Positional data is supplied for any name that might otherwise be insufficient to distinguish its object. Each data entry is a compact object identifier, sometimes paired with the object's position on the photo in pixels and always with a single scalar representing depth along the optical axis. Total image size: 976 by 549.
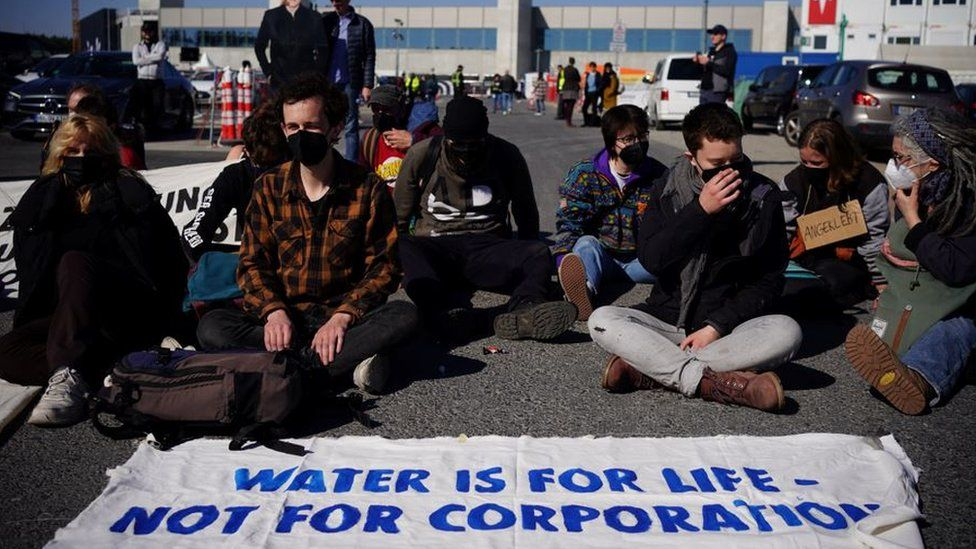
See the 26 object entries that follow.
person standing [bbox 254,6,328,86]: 9.30
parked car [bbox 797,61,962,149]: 16.78
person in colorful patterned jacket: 6.20
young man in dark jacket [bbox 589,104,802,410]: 4.46
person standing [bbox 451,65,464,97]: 40.83
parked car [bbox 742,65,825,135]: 23.62
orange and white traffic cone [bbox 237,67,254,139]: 18.02
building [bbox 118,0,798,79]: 82.88
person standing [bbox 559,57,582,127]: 29.25
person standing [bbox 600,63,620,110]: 28.44
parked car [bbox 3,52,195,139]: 17.52
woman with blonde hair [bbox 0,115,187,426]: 4.38
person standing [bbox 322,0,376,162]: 9.76
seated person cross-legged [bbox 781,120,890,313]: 6.16
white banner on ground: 3.20
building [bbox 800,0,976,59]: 59.16
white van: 24.62
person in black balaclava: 5.69
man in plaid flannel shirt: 4.56
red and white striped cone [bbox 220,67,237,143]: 17.39
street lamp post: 85.03
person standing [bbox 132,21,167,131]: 15.27
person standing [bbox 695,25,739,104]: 13.29
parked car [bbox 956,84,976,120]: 22.18
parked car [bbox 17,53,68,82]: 20.36
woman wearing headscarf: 4.40
